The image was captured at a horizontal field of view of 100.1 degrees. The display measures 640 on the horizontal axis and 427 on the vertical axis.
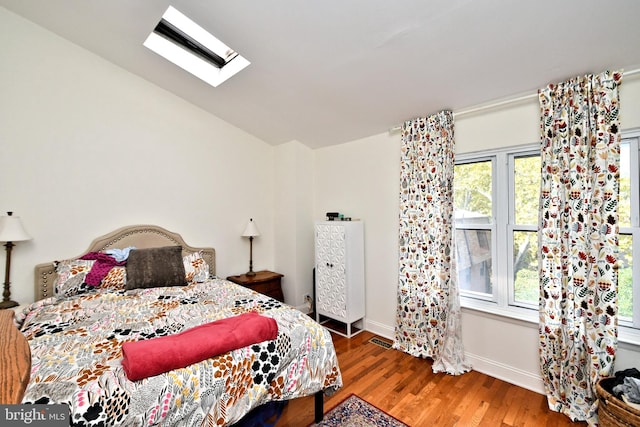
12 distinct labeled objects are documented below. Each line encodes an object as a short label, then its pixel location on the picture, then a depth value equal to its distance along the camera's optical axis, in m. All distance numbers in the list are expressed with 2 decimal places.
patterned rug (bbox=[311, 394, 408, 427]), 1.79
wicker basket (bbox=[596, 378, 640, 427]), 1.43
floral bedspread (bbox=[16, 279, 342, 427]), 1.06
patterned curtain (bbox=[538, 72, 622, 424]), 1.77
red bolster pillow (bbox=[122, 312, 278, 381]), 1.15
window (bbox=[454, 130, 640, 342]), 1.86
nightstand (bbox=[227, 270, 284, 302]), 3.30
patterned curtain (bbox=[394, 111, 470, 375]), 2.47
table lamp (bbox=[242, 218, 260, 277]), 3.51
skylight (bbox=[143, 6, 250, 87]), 2.19
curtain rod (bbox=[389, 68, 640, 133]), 2.10
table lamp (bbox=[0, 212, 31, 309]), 2.06
